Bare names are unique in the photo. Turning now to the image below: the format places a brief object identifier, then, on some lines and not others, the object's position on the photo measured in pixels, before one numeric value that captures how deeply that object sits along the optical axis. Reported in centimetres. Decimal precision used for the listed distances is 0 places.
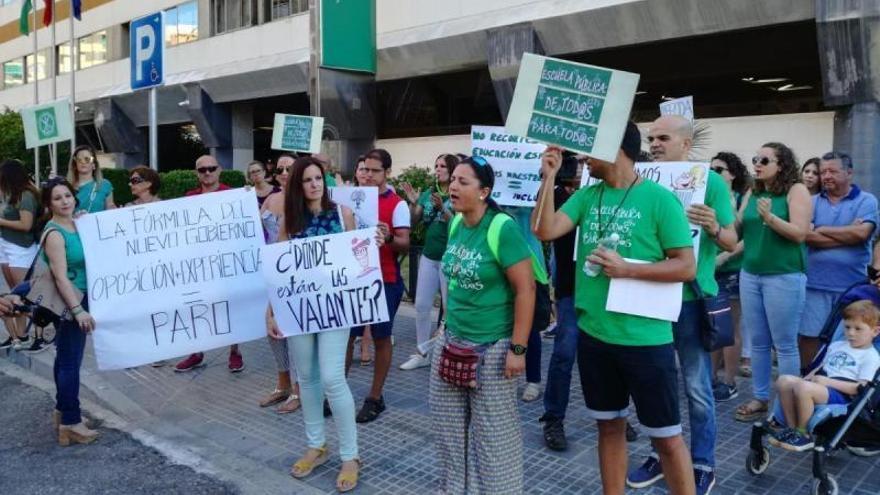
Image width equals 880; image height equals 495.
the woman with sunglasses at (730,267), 526
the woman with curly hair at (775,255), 443
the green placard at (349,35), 1683
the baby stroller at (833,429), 369
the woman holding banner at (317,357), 406
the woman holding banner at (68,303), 461
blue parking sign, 813
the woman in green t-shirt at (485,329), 328
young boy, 388
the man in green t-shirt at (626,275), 298
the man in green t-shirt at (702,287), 362
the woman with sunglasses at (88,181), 662
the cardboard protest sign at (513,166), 553
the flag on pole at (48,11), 2294
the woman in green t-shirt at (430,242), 588
